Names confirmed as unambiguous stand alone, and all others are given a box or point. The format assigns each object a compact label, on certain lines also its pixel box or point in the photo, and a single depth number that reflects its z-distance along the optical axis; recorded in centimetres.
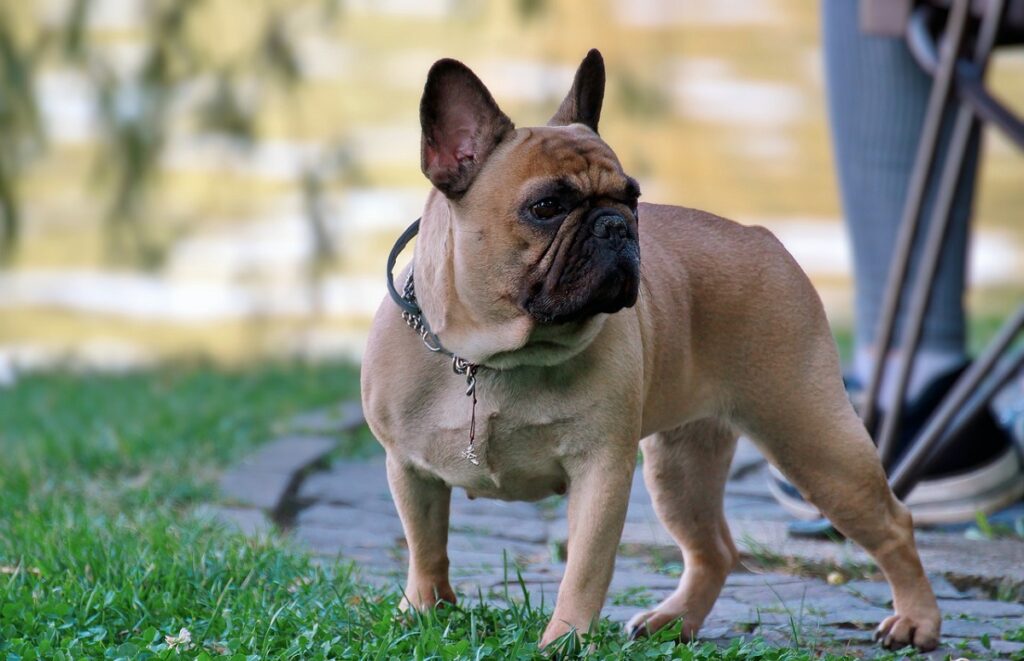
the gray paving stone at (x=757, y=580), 632
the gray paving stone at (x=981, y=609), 577
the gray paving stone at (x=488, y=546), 684
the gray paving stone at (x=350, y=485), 791
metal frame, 627
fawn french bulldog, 466
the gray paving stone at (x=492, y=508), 768
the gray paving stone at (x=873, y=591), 600
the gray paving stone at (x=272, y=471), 756
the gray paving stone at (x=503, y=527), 721
